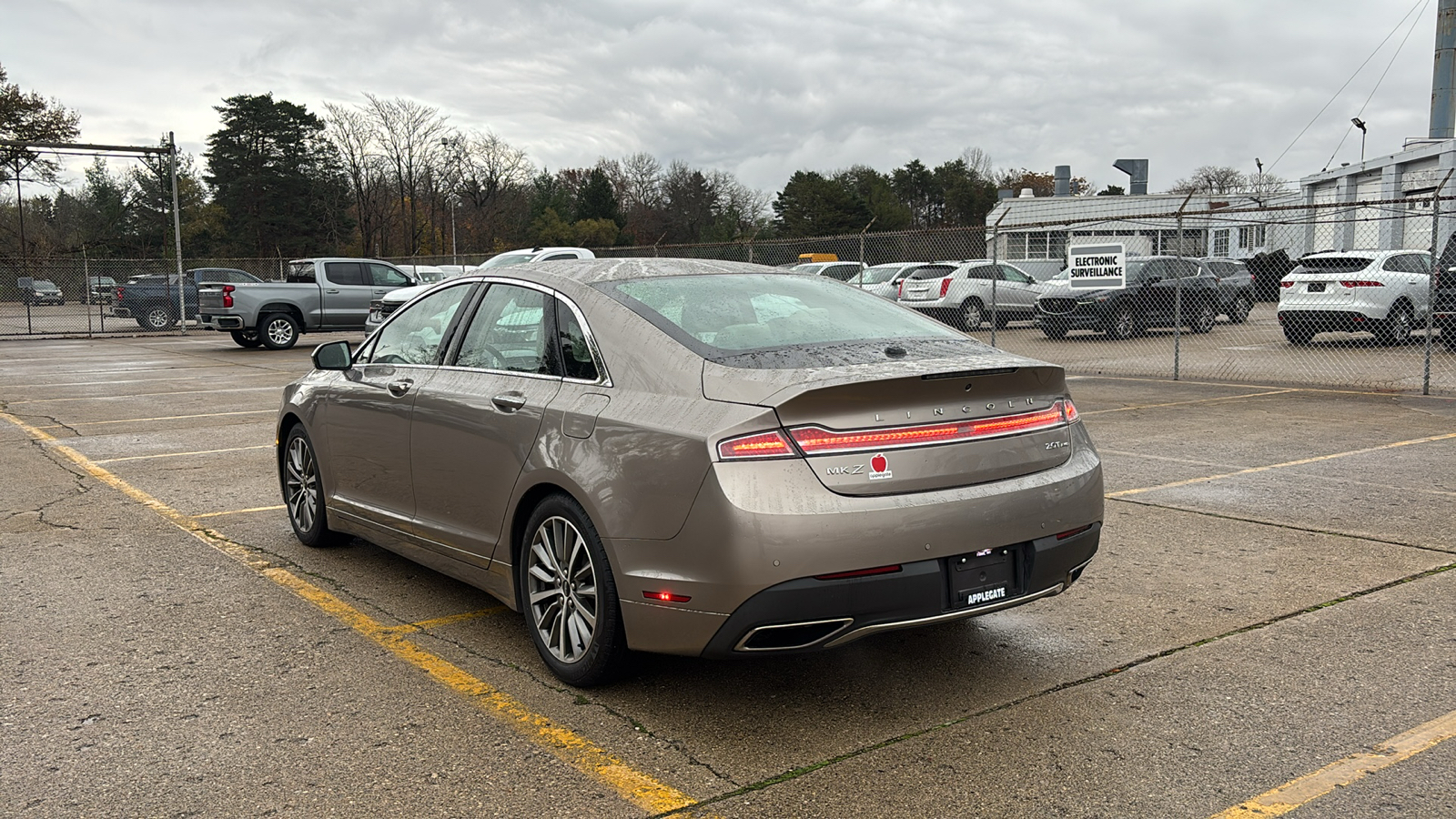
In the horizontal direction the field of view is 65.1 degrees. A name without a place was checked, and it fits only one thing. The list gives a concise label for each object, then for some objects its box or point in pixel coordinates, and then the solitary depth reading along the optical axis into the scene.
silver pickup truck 23.06
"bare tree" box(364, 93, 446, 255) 75.50
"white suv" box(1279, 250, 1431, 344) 18.31
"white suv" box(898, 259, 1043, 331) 24.47
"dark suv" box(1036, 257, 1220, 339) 21.19
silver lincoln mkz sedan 3.43
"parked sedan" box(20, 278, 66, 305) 36.83
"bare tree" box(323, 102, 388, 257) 74.31
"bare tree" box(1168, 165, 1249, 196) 87.46
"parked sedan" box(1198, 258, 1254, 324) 23.69
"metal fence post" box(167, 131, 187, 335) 30.76
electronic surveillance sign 15.91
